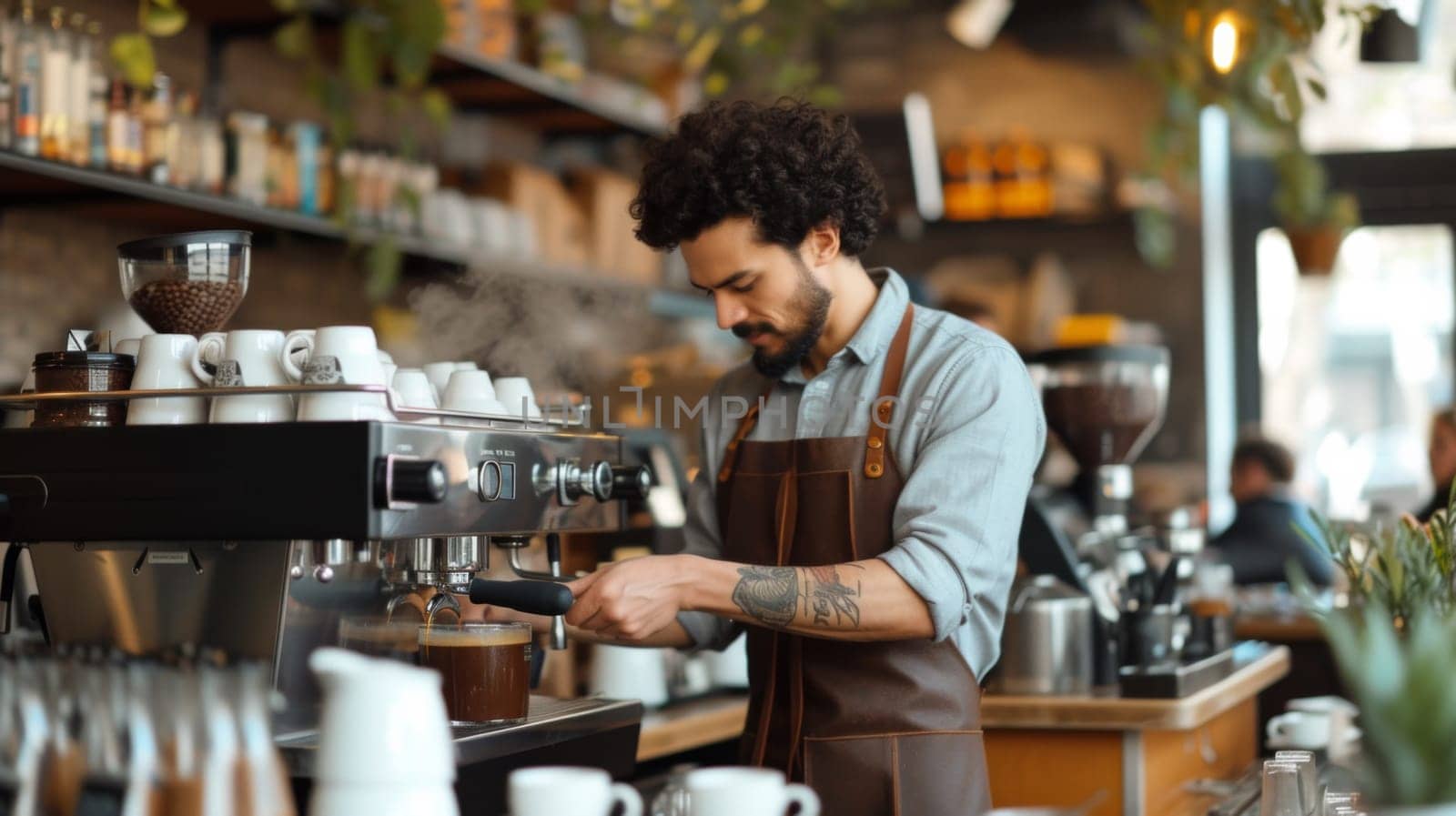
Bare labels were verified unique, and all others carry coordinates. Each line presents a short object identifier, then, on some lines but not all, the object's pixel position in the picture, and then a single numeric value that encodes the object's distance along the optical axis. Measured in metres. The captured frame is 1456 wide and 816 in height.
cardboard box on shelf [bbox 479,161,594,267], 4.50
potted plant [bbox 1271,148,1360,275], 4.16
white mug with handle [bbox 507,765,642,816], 1.24
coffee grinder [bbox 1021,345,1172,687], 2.89
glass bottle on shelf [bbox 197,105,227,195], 3.29
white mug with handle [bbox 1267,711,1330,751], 2.72
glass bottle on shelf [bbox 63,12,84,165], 2.95
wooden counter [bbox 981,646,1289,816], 2.53
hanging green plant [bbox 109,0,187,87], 2.66
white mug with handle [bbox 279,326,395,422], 1.54
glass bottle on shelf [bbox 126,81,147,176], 3.09
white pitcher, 1.17
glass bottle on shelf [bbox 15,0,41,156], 2.86
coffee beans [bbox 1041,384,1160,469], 3.02
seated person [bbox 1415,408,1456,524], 4.11
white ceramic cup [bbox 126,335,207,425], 1.60
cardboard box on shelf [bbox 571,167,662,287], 4.87
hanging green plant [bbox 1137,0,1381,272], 2.97
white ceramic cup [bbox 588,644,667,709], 2.57
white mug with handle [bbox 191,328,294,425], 1.56
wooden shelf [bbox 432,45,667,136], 4.26
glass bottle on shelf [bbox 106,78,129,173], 3.05
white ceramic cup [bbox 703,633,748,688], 2.86
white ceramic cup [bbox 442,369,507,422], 1.78
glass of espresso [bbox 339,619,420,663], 1.79
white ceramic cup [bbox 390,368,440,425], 1.72
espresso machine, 1.48
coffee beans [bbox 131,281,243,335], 1.75
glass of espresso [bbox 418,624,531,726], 1.73
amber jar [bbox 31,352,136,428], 1.65
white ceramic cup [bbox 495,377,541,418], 1.88
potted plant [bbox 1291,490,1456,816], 1.08
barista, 1.82
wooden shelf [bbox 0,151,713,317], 2.94
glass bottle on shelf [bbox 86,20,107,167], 3.00
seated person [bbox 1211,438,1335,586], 4.76
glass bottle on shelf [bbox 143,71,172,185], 3.13
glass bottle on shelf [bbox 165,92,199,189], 3.20
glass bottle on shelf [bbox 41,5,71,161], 2.89
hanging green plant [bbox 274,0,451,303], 3.18
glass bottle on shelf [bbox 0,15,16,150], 2.84
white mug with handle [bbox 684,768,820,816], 1.30
